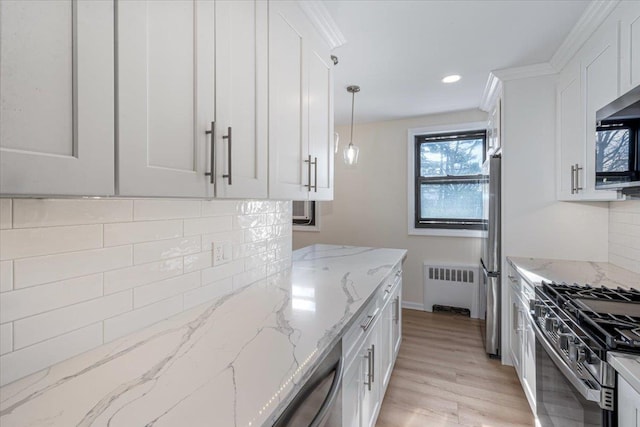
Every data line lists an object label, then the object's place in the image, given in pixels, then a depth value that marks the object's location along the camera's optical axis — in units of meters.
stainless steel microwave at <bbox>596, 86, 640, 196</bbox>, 1.39
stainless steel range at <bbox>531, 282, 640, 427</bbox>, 1.06
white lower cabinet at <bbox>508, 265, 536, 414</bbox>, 1.93
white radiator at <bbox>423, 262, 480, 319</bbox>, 3.71
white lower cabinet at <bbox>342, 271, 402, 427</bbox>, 1.28
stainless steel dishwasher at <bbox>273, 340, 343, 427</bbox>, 0.81
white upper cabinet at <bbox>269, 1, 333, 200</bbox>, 1.33
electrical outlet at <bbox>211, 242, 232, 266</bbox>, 1.42
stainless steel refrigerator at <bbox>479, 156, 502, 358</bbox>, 2.67
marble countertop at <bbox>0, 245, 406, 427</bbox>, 0.65
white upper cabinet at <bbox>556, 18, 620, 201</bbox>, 1.71
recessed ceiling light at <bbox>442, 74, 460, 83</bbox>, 2.73
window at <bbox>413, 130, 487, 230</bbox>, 3.83
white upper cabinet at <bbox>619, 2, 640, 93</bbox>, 1.44
